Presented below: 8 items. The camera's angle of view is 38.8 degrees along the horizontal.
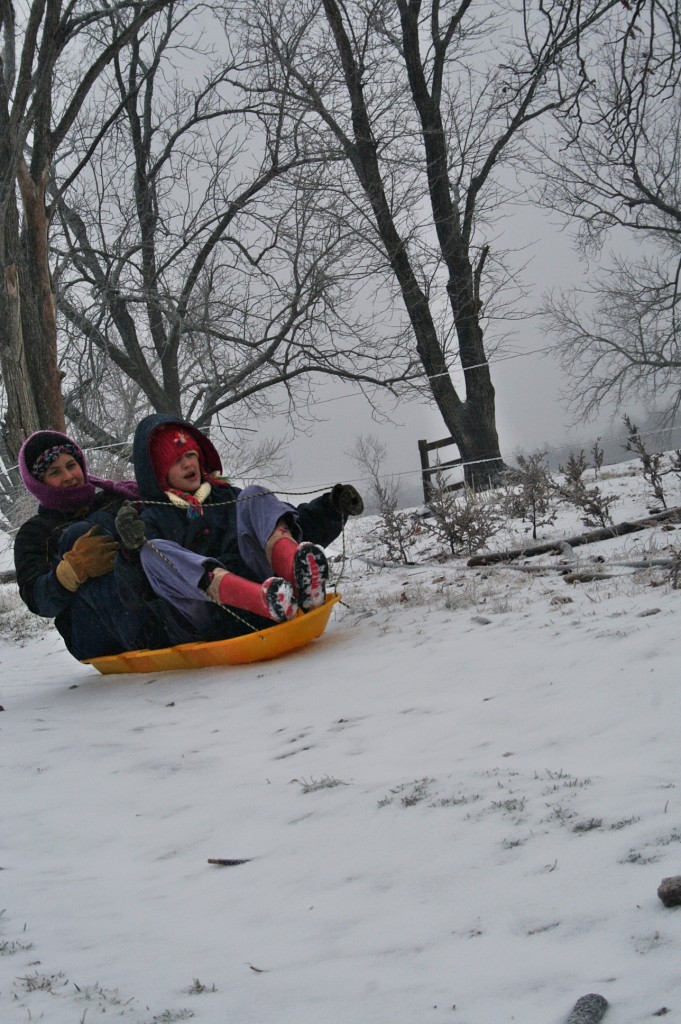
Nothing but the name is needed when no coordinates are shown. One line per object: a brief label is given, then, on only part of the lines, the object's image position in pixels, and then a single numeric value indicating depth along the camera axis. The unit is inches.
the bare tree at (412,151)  474.6
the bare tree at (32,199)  346.9
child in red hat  180.7
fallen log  235.1
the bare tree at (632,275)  633.0
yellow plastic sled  180.8
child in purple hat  197.3
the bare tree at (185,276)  501.4
